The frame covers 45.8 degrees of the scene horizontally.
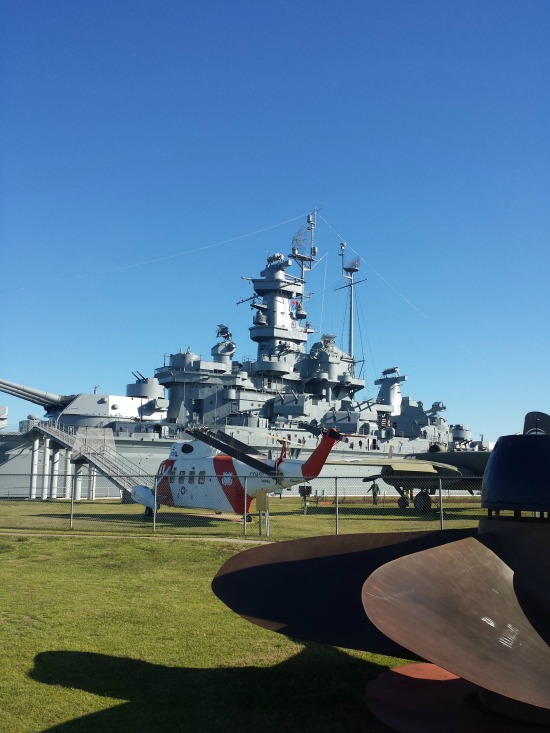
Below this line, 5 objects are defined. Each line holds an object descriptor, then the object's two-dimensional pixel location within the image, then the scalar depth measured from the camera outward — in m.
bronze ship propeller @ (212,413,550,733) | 4.03
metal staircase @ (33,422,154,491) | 31.99
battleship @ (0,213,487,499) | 38.97
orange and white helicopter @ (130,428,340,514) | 22.73
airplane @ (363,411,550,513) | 29.55
